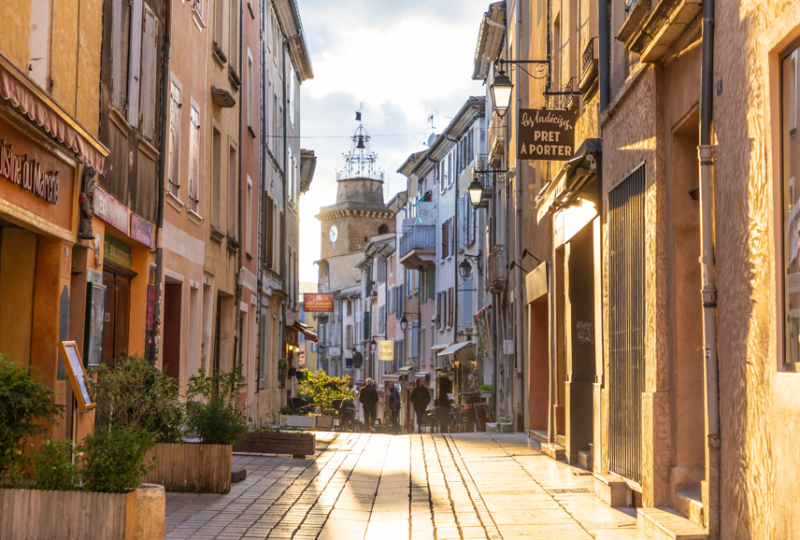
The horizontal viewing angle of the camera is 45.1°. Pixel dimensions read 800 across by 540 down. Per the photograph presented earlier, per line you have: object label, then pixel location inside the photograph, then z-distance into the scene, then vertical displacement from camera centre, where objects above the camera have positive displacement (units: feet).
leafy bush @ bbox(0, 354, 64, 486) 18.38 -0.84
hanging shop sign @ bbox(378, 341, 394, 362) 182.50 +4.02
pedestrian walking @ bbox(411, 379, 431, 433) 95.66 -2.61
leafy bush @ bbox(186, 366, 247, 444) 31.53 -1.63
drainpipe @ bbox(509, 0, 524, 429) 64.59 +7.48
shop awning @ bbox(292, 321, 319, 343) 113.50 +4.90
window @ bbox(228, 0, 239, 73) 67.92 +23.71
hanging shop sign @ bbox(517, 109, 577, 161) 42.75 +10.65
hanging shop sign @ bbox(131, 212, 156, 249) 41.57 +6.15
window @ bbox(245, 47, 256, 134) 75.23 +21.72
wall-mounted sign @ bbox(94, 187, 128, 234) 35.45 +6.11
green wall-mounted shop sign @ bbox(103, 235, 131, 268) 38.91 +4.91
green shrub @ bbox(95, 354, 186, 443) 28.28 -0.85
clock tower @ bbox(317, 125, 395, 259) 261.85 +42.76
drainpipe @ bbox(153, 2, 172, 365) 45.44 +9.06
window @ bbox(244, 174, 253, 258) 74.95 +12.11
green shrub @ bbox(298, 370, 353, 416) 77.51 -1.56
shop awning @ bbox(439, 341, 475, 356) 105.19 +2.81
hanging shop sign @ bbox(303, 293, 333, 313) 174.29 +12.55
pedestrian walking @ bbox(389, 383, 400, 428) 108.27 -3.67
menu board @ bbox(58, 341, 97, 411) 27.20 -0.16
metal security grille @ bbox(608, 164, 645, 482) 29.53 +1.72
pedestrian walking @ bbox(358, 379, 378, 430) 90.31 -2.53
